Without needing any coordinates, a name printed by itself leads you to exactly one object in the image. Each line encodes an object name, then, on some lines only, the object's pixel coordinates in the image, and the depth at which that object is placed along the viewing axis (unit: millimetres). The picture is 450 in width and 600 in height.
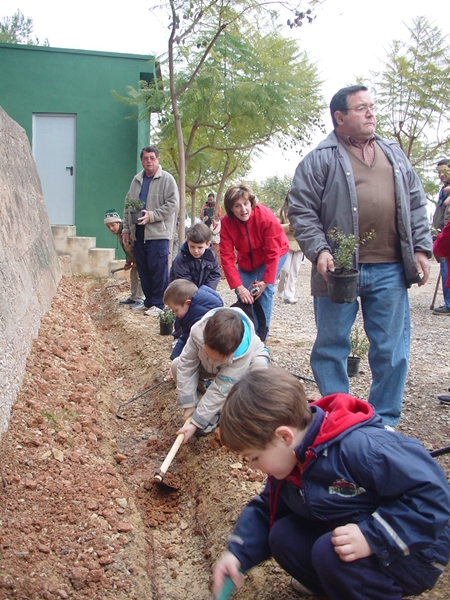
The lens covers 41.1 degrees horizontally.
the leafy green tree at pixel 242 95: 10430
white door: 12539
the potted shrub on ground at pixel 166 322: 6629
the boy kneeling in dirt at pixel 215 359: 3281
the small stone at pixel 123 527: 3043
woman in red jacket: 4918
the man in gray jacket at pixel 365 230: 3318
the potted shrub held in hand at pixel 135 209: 7336
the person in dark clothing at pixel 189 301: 4246
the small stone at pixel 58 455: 3488
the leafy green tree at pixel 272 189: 40044
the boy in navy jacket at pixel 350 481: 1785
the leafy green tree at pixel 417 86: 14453
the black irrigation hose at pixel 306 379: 5098
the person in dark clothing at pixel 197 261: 5469
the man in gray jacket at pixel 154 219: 7387
